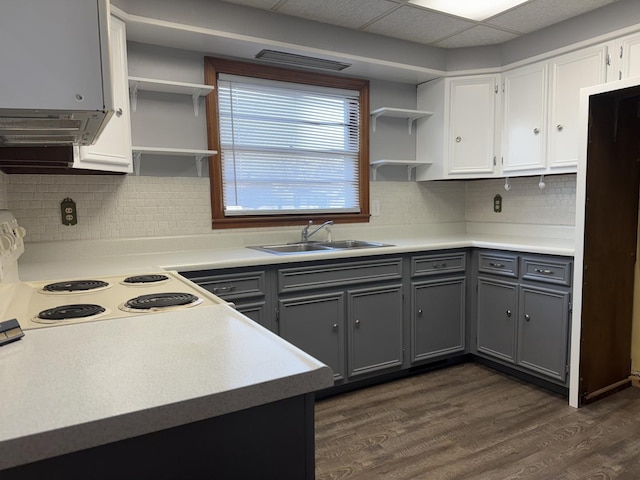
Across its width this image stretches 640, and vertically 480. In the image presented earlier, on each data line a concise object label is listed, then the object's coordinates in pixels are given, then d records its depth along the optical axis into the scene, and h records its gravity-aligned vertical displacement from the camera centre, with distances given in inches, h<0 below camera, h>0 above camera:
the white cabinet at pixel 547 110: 111.6 +24.8
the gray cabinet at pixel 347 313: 101.1 -26.8
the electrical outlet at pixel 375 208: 140.7 -1.8
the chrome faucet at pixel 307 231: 125.0 -8.0
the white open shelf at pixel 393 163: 134.9 +12.2
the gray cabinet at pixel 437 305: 119.0 -28.8
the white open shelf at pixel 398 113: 133.7 +27.9
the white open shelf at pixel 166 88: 99.9 +28.1
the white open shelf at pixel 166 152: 101.7 +12.7
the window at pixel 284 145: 117.2 +16.8
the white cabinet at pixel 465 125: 133.3 +23.3
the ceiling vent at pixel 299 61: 113.8 +38.5
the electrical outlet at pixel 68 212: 99.1 -1.2
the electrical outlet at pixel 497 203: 147.8 -0.8
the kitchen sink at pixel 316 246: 116.8 -11.9
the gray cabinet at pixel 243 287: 90.7 -17.7
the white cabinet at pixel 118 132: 87.4 +15.6
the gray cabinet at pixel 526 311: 105.0 -28.7
